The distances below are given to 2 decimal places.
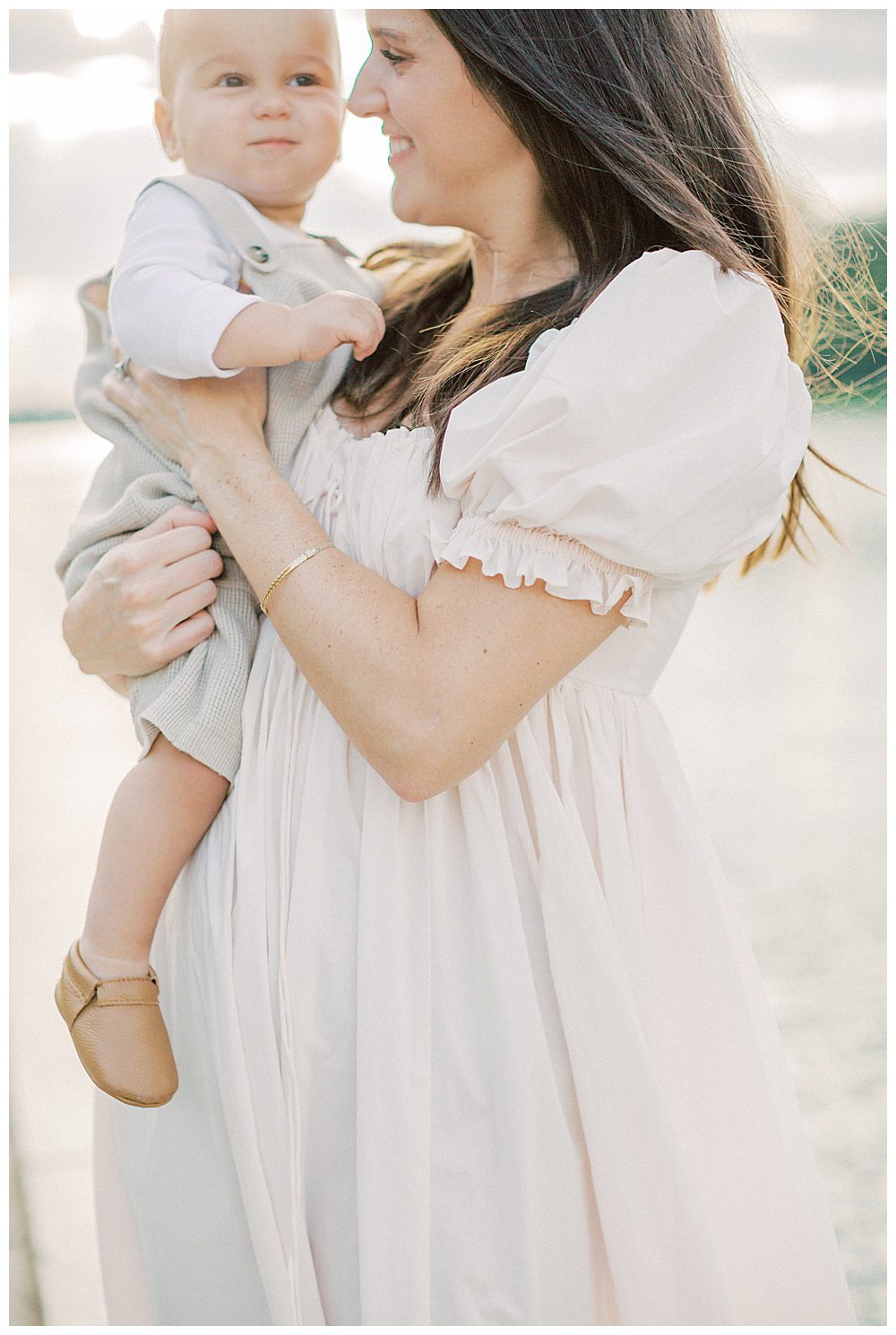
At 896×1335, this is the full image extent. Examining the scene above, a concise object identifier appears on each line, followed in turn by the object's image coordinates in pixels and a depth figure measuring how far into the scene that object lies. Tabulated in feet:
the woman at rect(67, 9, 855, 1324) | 2.90
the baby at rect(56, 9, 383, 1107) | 3.36
